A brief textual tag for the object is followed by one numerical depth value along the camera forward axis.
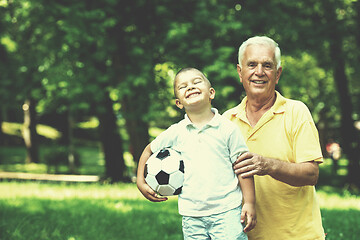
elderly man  2.82
